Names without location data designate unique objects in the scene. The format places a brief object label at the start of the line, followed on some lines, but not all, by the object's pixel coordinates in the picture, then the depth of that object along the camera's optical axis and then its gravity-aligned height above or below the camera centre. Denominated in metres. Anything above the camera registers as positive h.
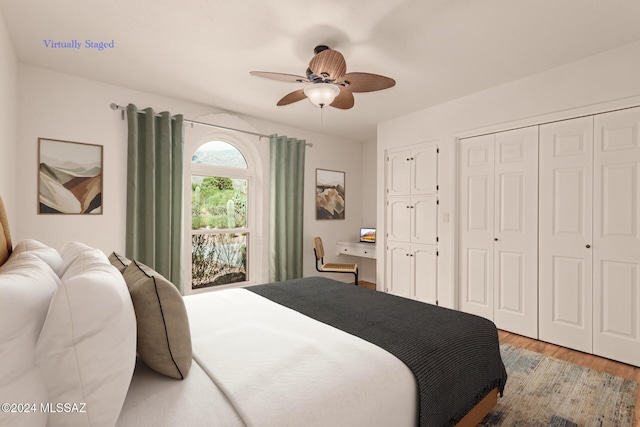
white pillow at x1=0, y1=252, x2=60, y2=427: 0.65 -0.29
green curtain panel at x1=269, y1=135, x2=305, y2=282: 4.25 +0.09
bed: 0.75 -0.57
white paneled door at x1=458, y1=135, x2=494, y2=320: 3.29 -0.10
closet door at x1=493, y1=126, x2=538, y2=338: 2.98 -0.16
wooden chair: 4.43 -0.75
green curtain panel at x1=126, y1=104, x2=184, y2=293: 3.18 +0.23
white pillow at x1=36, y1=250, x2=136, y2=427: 0.75 -0.34
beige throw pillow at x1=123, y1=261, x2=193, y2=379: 1.08 -0.40
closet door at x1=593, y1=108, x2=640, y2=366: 2.44 -0.16
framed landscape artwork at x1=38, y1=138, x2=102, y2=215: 2.83 +0.33
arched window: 3.84 -0.02
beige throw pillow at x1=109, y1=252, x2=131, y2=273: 1.45 -0.24
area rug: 1.80 -1.17
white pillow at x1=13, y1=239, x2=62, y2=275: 1.24 -0.16
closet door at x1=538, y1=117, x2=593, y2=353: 2.67 -0.15
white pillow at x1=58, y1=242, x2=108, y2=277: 1.27 -0.18
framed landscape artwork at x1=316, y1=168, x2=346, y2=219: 4.90 +0.33
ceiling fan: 2.06 +0.97
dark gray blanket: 1.31 -0.59
